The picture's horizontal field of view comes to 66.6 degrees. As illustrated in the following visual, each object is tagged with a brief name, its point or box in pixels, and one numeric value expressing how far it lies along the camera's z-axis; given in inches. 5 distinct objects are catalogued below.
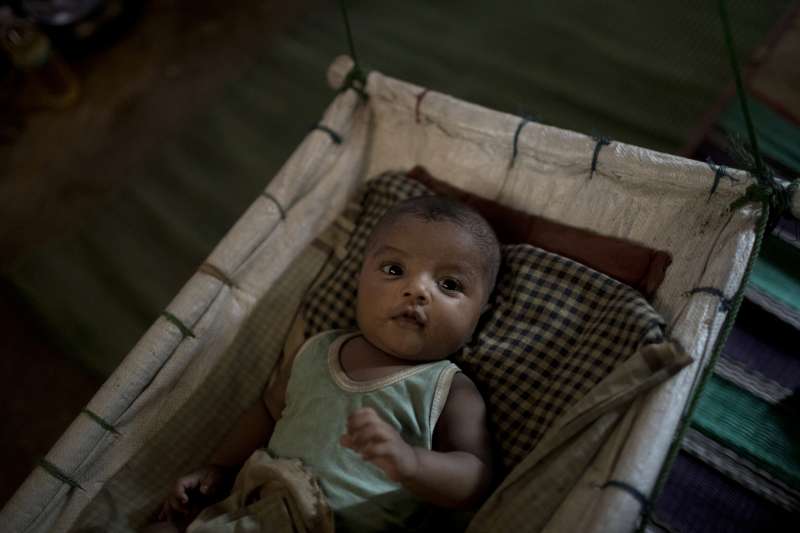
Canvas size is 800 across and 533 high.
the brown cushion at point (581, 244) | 43.8
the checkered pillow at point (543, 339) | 39.8
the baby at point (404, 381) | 39.2
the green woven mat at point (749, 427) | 43.6
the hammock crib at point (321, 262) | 35.4
